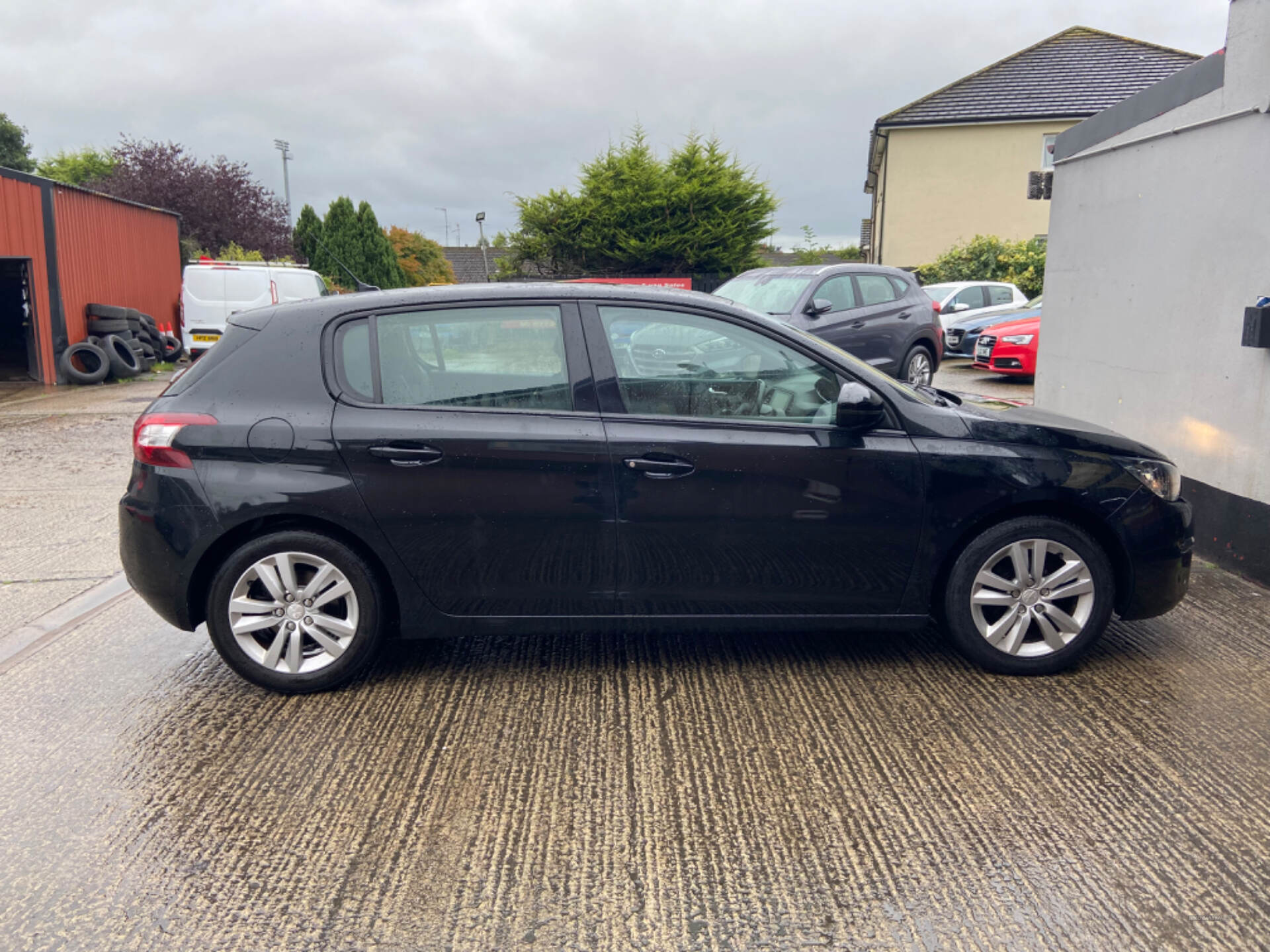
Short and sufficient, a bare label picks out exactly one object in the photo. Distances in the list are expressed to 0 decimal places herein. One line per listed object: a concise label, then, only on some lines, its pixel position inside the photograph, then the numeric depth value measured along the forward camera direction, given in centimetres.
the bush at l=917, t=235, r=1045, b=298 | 2439
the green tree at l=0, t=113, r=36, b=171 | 5822
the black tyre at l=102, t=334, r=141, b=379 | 1738
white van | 1758
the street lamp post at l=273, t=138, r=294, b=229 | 6756
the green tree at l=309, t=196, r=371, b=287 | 3769
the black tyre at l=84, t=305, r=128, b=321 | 1792
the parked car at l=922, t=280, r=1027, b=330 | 2002
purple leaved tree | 3678
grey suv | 1138
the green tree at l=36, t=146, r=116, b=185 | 6488
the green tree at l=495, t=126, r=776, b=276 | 2775
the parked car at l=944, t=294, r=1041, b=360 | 1839
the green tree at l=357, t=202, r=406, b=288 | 3847
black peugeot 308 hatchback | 384
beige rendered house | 3067
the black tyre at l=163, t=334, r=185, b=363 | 1984
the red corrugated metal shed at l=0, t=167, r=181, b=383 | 1598
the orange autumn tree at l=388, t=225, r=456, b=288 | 5888
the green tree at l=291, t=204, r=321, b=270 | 3772
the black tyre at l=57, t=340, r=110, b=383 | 1669
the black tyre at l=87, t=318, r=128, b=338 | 1789
